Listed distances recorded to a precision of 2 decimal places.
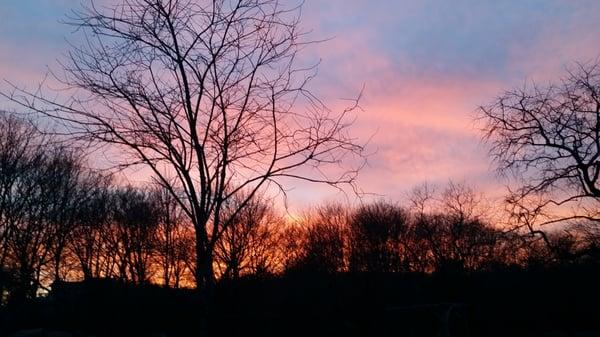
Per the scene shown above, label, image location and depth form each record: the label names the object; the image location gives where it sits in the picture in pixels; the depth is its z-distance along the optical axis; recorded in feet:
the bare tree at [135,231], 147.64
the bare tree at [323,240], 176.35
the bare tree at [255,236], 147.54
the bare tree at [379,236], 176.76
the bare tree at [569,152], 60.64
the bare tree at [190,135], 31.12
